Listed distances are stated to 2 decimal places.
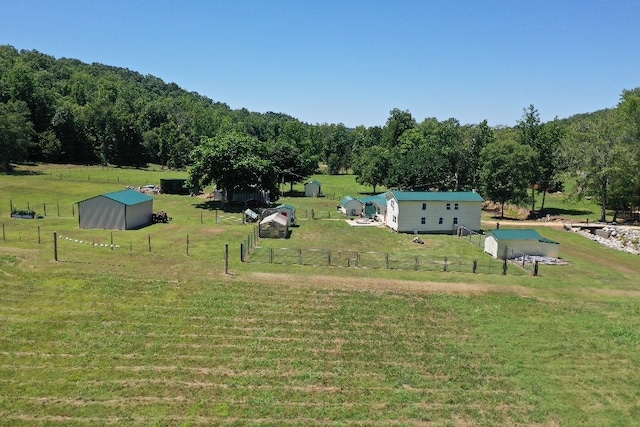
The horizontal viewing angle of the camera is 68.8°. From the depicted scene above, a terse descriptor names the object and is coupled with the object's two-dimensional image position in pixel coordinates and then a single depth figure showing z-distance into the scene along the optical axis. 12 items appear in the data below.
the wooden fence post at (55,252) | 29.86
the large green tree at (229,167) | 56.00
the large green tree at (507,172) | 56.94
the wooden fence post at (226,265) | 29.26
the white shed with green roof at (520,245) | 36.19
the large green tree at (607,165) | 53.69
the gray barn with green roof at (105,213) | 41.28
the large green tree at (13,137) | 75.62
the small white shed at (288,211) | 47.38
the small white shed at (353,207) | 55.53
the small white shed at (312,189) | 72.81
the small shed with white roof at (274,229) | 40.28
